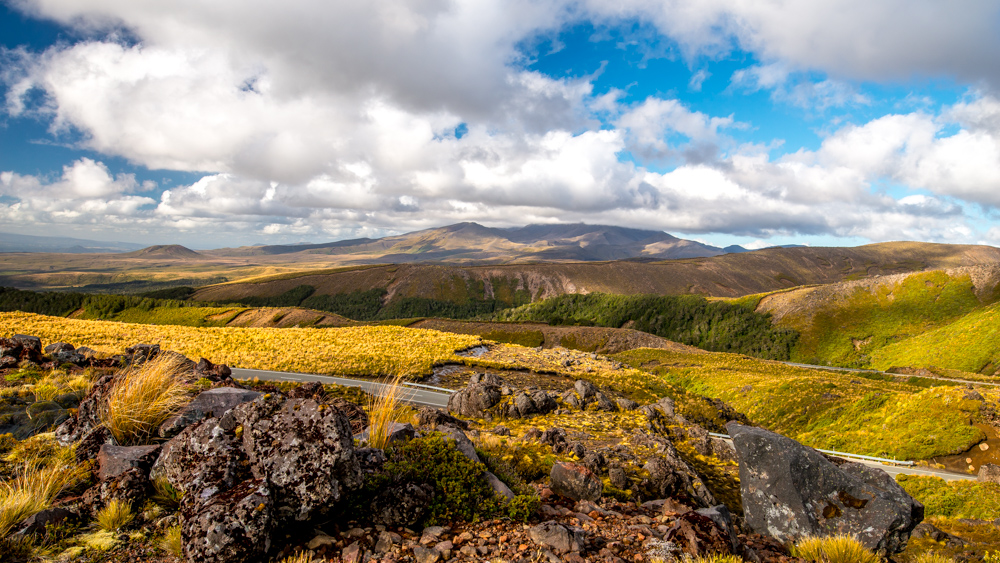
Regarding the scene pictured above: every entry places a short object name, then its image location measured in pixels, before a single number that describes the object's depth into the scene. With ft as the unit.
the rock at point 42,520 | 17.07
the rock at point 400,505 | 20.22
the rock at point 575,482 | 25.88
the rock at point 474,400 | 47.44
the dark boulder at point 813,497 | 23.72
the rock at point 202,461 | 18.26
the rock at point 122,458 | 21.40
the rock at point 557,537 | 19.52
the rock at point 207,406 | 24.68
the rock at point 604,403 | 52.29
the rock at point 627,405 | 54.39
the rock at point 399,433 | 24.49
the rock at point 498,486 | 23.29
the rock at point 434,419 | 32.12
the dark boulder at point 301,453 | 17.81
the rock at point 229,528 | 15.96
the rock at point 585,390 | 54.08
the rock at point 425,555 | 18.16
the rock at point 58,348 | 45.01
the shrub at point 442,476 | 21.22
